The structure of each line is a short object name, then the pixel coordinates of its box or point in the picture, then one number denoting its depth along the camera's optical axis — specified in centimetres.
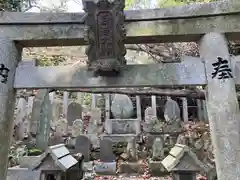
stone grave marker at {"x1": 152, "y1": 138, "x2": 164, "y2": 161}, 729
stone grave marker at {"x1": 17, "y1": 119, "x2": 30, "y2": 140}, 938
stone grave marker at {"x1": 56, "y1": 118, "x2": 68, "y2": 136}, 1031
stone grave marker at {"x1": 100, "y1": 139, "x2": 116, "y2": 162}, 764
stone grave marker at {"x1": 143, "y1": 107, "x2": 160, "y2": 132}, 1015
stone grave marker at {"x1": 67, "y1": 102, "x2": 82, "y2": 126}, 1227
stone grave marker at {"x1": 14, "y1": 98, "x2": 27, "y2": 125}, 1028
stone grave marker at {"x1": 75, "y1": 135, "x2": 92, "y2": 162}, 811
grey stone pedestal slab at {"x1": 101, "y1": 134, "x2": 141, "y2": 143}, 1000
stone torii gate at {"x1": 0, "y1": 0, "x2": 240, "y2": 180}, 269
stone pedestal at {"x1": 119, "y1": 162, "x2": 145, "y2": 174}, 715
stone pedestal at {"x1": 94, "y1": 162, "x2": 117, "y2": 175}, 694
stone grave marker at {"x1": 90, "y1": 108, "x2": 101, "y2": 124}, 1243
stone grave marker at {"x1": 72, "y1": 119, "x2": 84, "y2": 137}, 1027
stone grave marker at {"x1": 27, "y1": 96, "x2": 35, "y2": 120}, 1175
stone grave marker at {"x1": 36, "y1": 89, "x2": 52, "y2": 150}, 799
